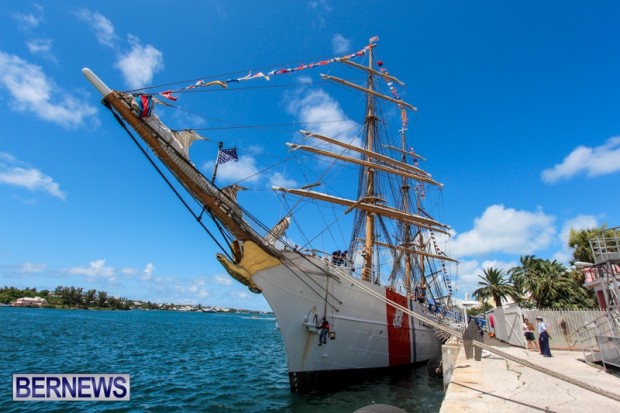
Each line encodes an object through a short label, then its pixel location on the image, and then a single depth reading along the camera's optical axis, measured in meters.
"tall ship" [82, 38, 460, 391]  9.28
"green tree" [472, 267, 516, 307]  38.25
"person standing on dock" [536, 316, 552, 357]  12.17
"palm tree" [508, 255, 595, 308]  28.86
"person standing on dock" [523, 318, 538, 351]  15.70
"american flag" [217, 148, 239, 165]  9.91
